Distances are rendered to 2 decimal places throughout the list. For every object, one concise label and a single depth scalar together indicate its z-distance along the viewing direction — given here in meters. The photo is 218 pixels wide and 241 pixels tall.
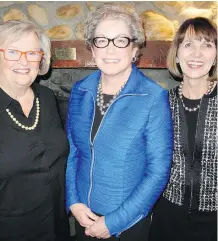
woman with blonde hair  1.61
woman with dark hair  1.68
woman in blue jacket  1.53
